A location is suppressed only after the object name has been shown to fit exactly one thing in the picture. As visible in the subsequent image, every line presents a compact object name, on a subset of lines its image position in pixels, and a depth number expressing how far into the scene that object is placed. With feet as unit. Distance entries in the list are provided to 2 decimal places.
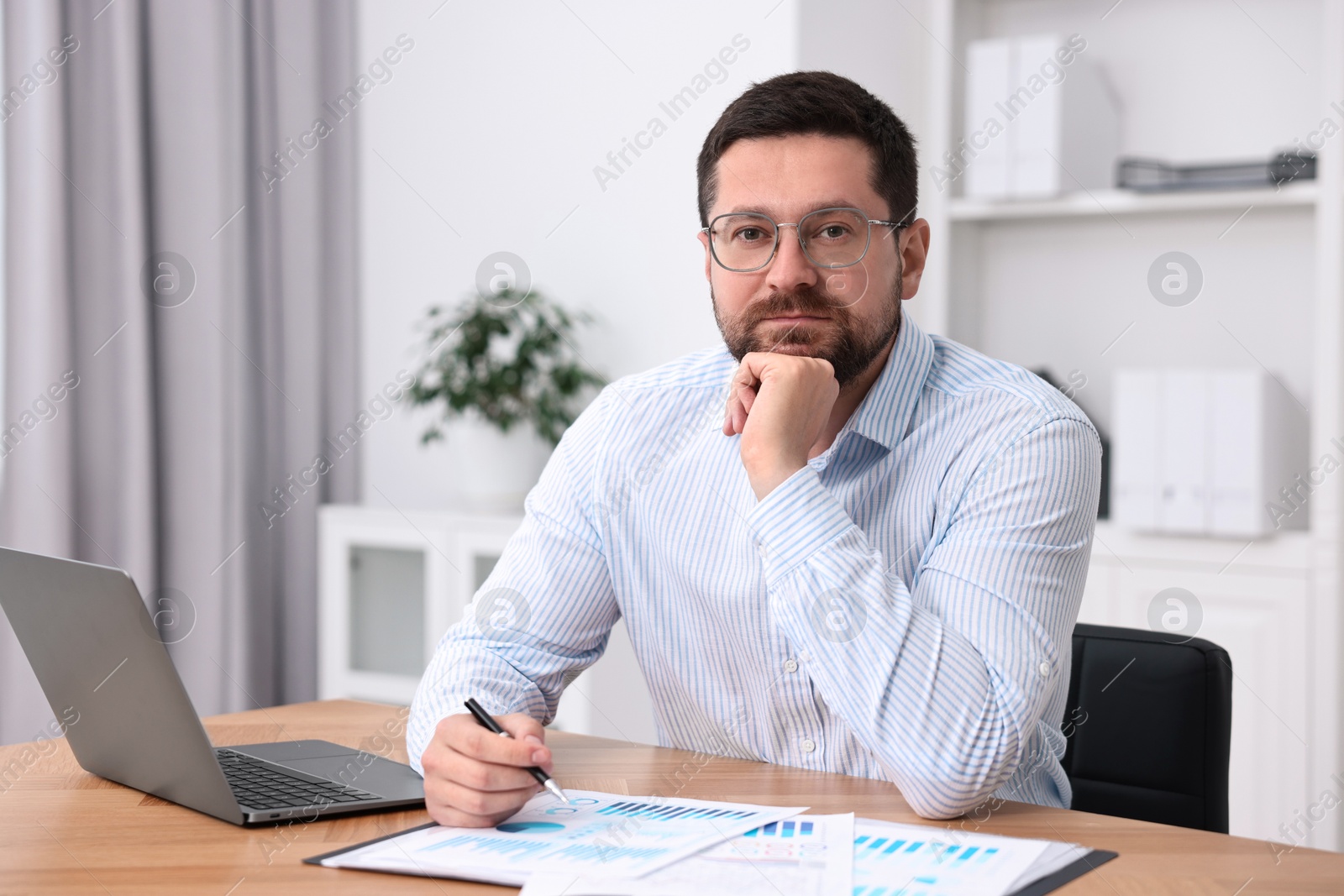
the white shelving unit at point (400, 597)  8.98
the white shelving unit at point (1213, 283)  7.91
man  3.44
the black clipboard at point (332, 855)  2.85
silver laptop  3.04
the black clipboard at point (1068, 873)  2.64
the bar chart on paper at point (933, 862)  2.61
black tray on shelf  8.20
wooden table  2.71
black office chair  4.10
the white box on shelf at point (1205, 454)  7.84
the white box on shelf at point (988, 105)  8.79
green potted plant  9.52
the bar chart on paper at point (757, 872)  2.58
